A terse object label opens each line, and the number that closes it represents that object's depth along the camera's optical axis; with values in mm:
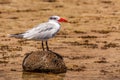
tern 20516
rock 20719
